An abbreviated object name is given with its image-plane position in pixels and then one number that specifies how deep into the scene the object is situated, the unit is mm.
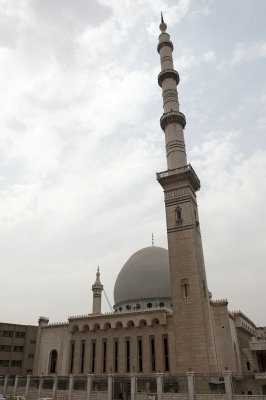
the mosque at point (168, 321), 29672
